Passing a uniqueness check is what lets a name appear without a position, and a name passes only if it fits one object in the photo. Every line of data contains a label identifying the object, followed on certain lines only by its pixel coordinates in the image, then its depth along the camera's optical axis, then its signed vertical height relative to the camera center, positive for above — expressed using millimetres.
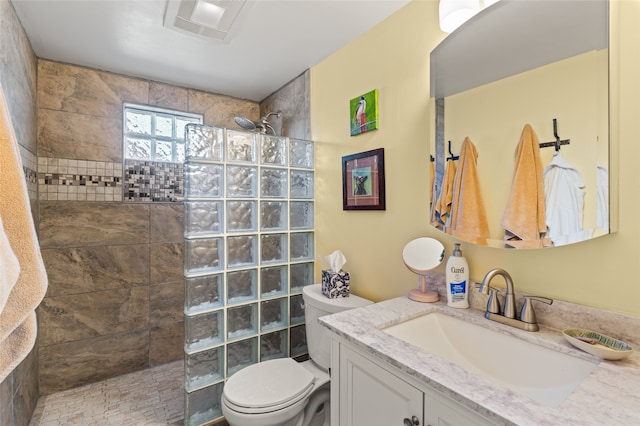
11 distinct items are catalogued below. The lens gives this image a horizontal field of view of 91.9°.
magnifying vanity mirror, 1298 -214
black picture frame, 1625 +164
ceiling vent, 1468 +978
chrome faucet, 992 -330
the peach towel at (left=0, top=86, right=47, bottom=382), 771 -123
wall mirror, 926 +407
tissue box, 1664 -404
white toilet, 1307 -812
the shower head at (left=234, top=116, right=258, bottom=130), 2179 +620
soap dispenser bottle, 1197 -283
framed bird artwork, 1636 +538
